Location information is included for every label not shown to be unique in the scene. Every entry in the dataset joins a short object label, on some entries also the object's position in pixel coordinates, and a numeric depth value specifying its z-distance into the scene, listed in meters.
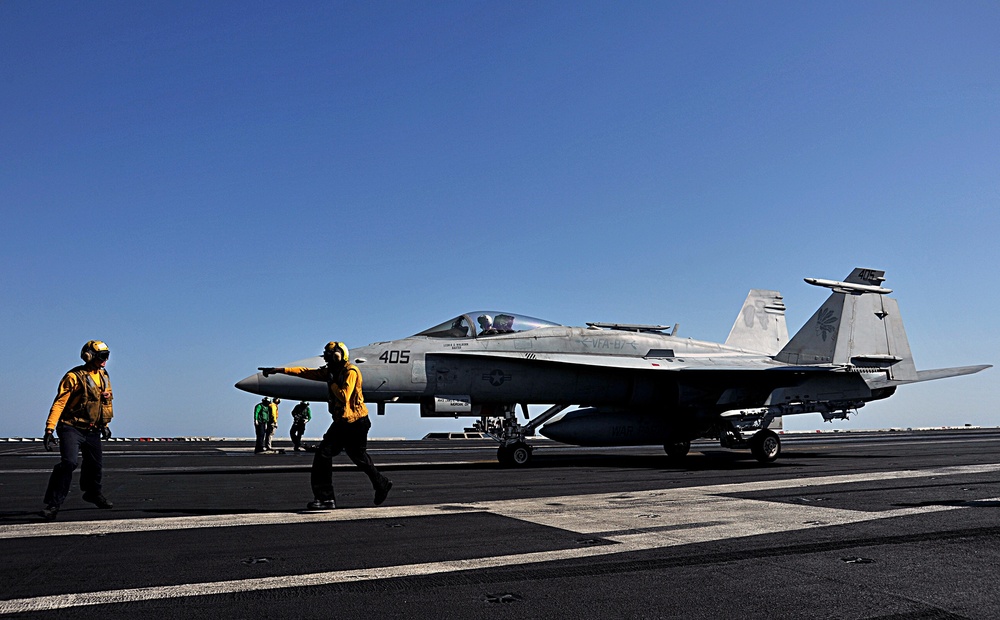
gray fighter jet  15.07
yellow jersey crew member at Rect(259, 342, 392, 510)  8.08
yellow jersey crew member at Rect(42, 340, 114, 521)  7.97
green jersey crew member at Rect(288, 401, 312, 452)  24.36
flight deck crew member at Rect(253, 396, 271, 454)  23.67
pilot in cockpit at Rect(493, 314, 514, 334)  16.00
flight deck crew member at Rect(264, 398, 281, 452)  24.08
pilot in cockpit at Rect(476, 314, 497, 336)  15.84
